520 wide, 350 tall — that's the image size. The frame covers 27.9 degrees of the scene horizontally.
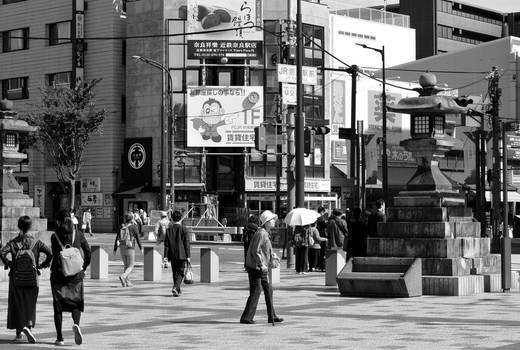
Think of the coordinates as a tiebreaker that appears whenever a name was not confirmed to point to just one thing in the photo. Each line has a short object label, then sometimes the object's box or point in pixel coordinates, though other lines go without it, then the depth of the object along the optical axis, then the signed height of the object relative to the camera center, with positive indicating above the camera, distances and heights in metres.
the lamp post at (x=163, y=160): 53.44 +1.61
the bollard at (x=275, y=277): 25.28 -2.09
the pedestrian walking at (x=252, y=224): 21.15 -0.69
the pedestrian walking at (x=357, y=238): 23.95 -1.10
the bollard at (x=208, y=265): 25.88 -1.87
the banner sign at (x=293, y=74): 31.67 +3.61
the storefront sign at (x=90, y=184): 69.25 +0.43
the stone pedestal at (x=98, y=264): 27.34 -1.93
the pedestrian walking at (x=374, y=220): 24.03 -0.69
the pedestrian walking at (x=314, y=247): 28.92 -1.62
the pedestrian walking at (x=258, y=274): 16.08 -1.29
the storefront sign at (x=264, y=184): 64.31 +0.38
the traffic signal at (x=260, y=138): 31.80 +1.57
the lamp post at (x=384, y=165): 53.44 +1.32
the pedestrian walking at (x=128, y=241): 25.08 -1.21
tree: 64.81 +4.16
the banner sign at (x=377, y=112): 74.56 +5.56
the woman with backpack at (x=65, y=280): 13.54 -1.17
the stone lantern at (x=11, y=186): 26.38 +0.12
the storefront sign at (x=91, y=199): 68.94 -0.56
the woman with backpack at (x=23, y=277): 13.95 -1.17
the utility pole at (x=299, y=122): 30.53 +2.01
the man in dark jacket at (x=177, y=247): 21.88 -1.19
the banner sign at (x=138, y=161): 67.25 +1.89
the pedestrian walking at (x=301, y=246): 28.48 -1.53
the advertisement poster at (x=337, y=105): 70.75 +5.77
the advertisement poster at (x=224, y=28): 65.12 +10.17
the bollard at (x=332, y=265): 23.97 -1.73
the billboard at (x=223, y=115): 64.75 +4.67
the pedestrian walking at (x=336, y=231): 27.62 -1.08
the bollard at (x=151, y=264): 26.75 -1.88
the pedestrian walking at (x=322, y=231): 30.47 -1.21
